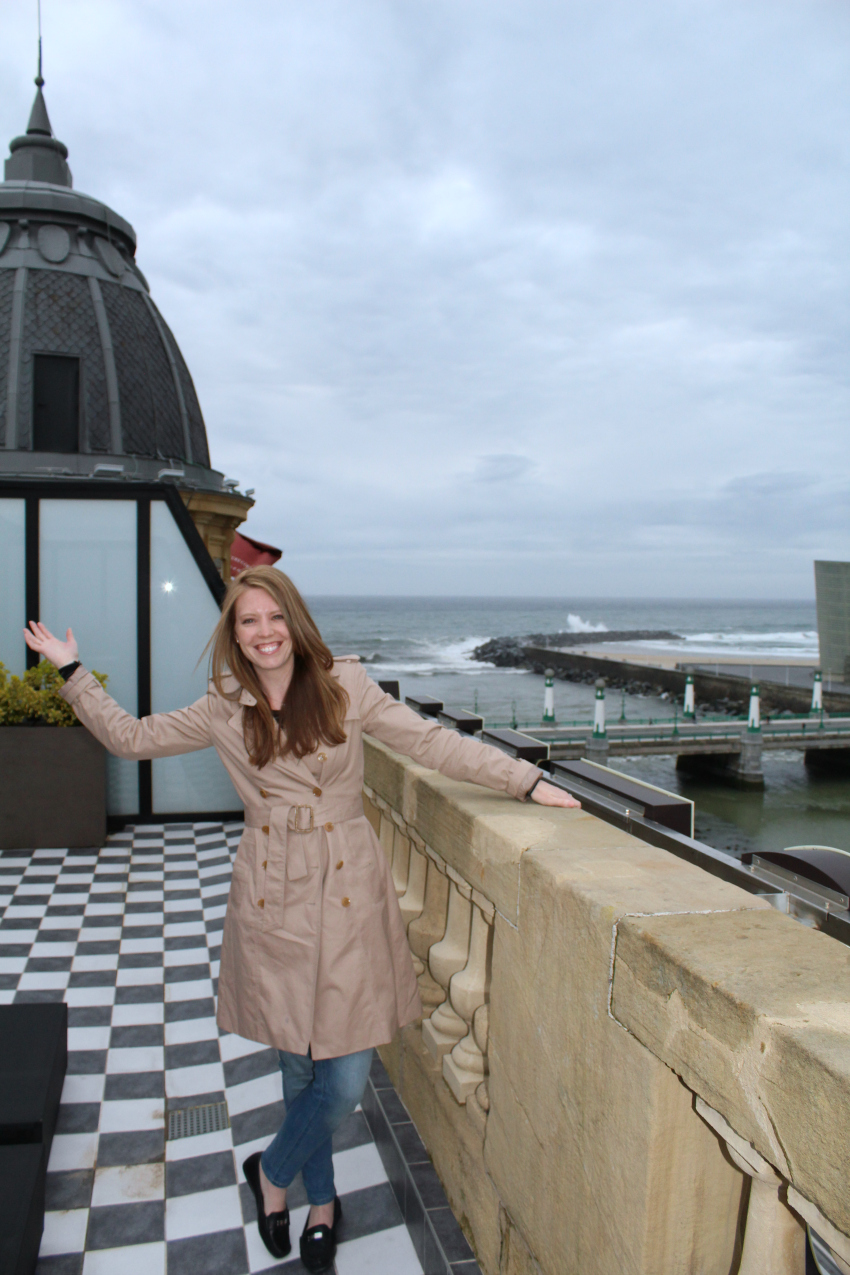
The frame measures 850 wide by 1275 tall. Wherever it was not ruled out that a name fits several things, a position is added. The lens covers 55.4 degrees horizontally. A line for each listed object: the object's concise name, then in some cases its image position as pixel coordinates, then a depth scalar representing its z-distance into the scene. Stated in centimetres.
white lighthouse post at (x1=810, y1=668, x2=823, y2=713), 2873
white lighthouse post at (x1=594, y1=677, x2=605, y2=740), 2239
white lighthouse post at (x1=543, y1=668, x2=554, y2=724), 2562
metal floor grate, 245
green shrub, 487
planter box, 485
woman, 178
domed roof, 1388
